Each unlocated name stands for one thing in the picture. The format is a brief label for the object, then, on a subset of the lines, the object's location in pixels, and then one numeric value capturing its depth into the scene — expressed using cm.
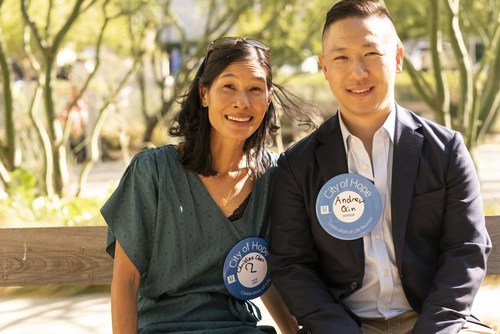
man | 257
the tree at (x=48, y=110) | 731
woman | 270
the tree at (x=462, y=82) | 614
